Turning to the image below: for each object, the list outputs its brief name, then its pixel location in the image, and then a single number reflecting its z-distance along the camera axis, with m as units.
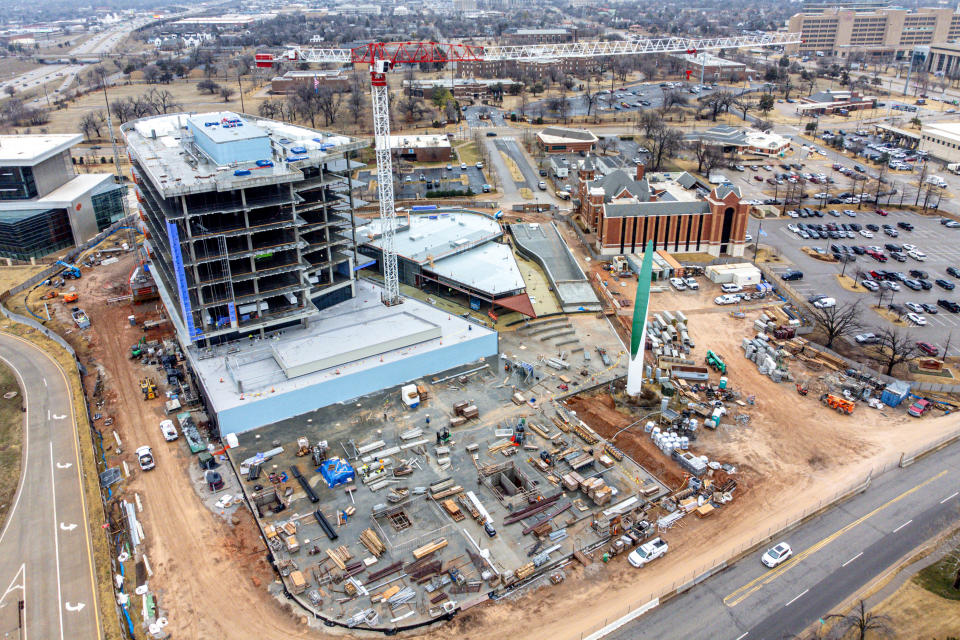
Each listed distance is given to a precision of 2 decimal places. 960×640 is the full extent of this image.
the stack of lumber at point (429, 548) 49.81
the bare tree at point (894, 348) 73.25
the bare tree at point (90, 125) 170.88
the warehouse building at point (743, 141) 161.88
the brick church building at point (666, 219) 102.19
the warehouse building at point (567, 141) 159.75
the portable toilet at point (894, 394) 68.81
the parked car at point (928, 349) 76.69
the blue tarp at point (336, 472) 57.00
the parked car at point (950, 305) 87.81
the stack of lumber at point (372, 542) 50.16
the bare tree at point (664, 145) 151.25
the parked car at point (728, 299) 91.44
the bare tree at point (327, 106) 177.43
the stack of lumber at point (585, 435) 63.03
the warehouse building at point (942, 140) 155.12
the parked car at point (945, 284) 93.25
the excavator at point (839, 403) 67.75
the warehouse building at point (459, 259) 86.00
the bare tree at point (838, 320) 79.19
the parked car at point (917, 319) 84.19
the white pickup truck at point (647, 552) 50.06
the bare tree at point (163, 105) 187.34
